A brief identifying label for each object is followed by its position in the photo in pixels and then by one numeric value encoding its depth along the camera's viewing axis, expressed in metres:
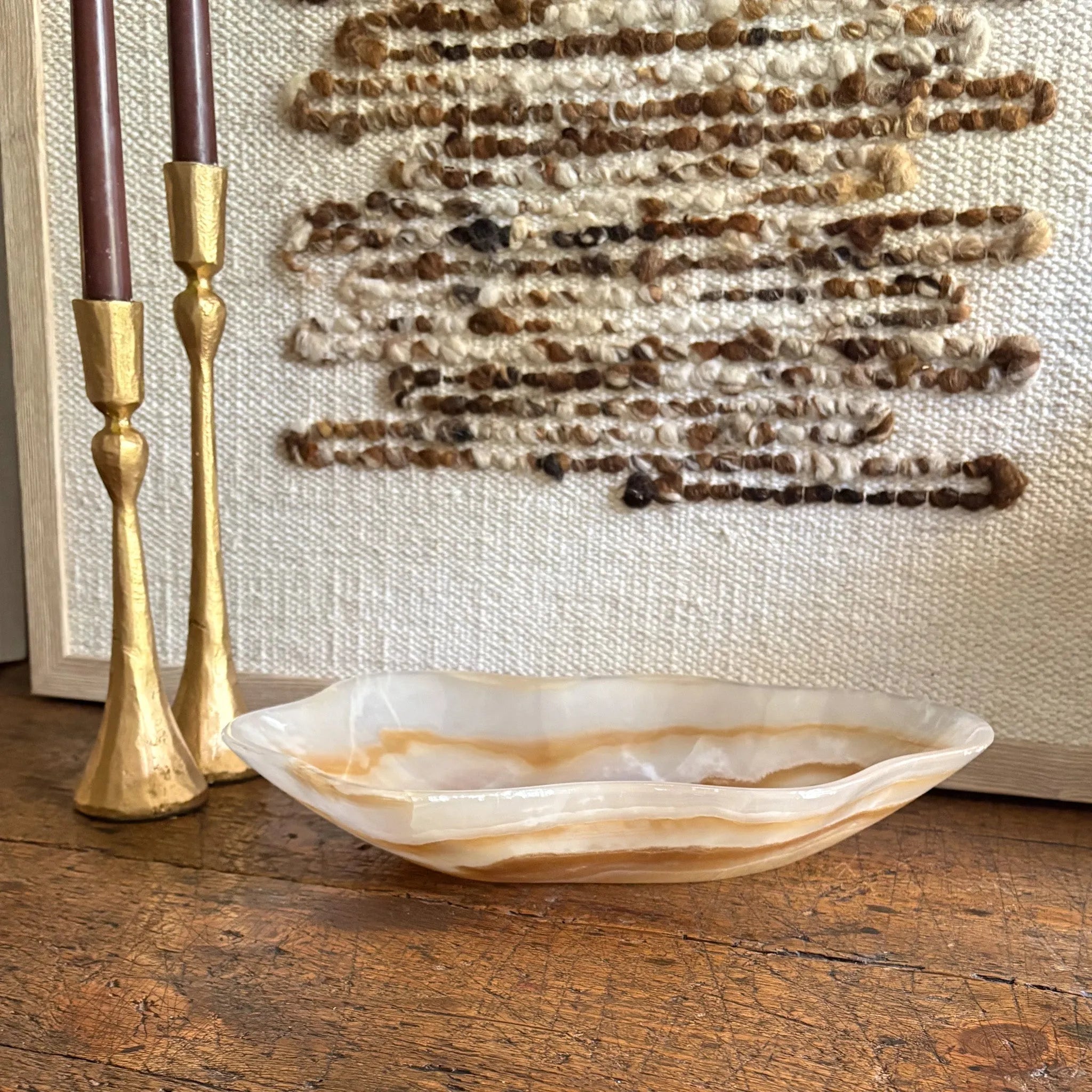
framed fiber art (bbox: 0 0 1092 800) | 0.51
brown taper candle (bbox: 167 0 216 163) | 0.49
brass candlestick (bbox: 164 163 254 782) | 0.50
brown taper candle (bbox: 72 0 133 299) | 0.44
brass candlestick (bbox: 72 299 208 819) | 0.46
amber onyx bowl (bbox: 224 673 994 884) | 0.37
